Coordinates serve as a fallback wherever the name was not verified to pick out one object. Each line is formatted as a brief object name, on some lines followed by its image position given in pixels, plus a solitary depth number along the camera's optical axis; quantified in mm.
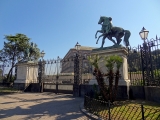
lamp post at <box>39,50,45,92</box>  15936
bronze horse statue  9508
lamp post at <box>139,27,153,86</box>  9193
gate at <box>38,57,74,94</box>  14738
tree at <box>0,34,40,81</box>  22634
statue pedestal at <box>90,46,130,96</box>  8873
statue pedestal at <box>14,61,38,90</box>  16792
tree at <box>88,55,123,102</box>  6508
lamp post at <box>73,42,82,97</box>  12342
